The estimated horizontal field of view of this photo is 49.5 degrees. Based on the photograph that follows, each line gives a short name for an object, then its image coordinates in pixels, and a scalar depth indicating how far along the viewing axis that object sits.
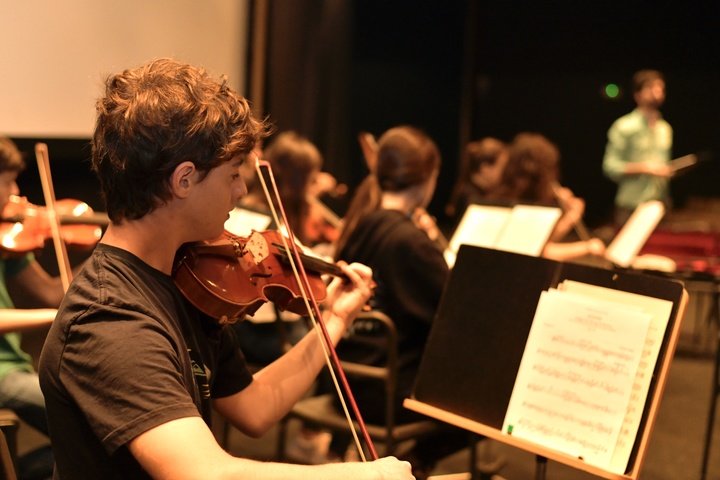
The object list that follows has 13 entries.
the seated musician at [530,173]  3.81
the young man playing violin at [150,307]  0.98
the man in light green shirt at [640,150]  5.52
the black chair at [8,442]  1.25
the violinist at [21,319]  1.83
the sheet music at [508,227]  2.77
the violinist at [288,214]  2.73
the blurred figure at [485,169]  4.69
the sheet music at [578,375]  1.46
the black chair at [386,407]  2.12
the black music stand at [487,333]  1.58
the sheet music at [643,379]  1.43
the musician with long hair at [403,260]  2.26
